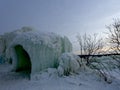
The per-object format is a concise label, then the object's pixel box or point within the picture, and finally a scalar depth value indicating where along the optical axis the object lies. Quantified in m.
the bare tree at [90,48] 8.75
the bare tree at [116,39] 5.50
